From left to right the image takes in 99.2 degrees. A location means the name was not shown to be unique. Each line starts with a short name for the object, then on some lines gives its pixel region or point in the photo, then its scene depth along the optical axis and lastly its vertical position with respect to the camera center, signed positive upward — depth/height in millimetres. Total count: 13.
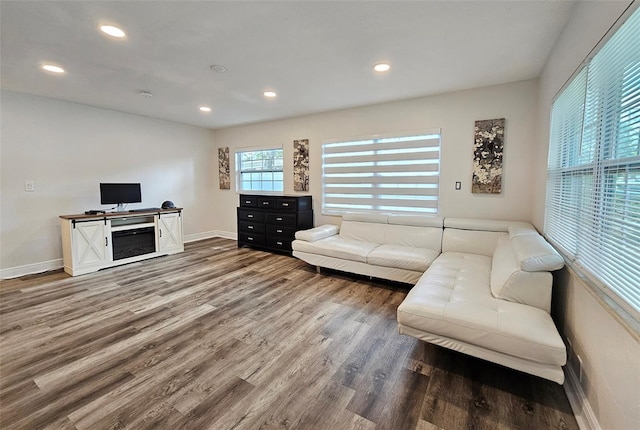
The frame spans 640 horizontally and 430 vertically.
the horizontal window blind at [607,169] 1180 +162
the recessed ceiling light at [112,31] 2133 +1298
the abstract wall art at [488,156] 3426 +534
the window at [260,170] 5523 +522
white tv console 3811 -698
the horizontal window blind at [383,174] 3939 +340
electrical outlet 1574 -994
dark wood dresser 4715 -445
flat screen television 4309 -13
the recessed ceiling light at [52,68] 2843 +1321
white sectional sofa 1619 -743
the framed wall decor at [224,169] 6164 +578
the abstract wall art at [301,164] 4995 +582
